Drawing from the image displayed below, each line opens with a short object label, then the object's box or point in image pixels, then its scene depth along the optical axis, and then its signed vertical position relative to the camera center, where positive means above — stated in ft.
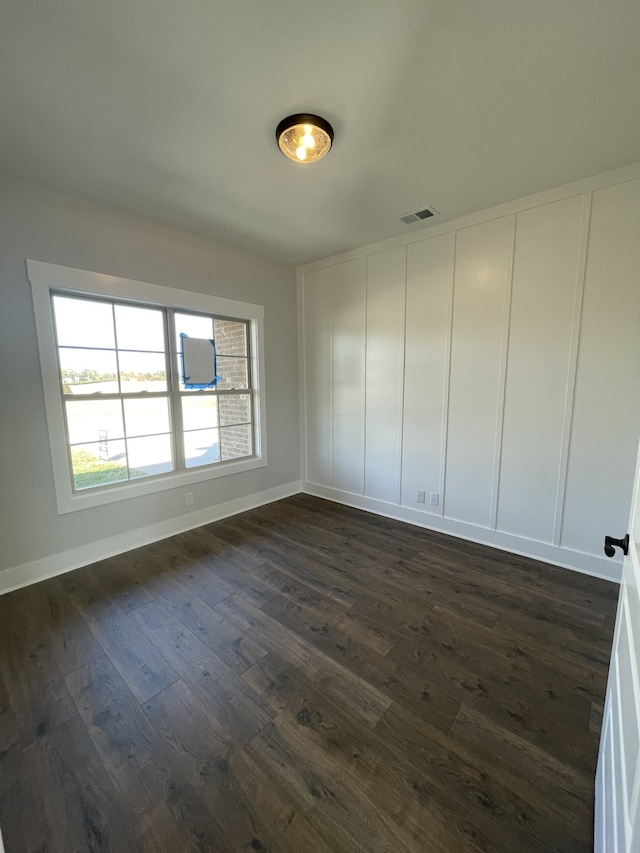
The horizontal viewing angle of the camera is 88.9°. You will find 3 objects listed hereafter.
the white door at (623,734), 1.89 -2.43
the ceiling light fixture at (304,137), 5.36 +4.21
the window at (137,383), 7.88 +0.08
